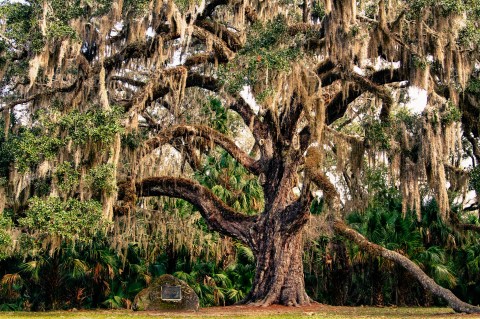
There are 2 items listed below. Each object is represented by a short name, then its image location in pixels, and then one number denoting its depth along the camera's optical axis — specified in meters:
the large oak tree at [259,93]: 13.25
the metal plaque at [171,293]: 14.84
